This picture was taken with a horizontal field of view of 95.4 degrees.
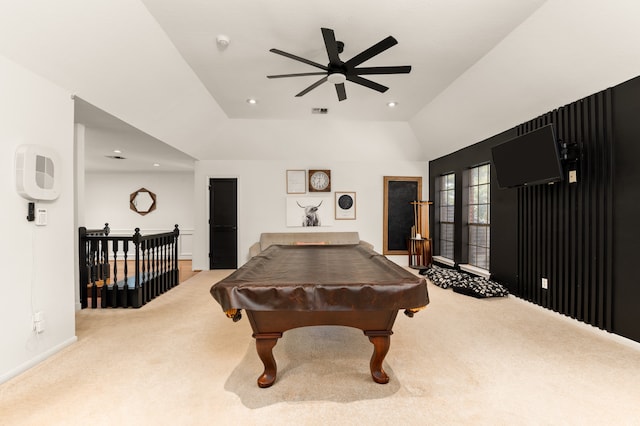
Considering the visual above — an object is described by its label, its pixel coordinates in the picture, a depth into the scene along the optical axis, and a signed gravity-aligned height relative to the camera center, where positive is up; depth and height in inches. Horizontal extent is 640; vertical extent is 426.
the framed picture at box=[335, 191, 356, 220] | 250.7 +4.3
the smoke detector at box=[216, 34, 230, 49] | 116.4 +69.2
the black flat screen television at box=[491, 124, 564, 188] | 119.8 +23.1
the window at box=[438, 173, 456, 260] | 233.5 -1.0
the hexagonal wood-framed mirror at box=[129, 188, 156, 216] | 314.3 +10.2
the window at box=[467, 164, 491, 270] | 193.2 -4.4
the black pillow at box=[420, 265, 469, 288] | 183.2 -43.9
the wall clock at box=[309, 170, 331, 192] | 247.6 +25.6
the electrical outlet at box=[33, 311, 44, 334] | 90.2 -34.8
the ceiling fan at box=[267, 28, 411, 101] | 93.0 +52.7
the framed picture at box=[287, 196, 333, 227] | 247.9 -0.8
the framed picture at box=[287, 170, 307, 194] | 247.3 +24.7
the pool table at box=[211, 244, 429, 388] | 66.2 -20.4
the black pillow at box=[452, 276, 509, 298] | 160.4 -44.4
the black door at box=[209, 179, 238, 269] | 243.0 -9.0
